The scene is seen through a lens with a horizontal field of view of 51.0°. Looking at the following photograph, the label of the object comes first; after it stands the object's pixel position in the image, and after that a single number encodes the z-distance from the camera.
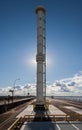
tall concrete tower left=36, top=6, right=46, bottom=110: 20.36
